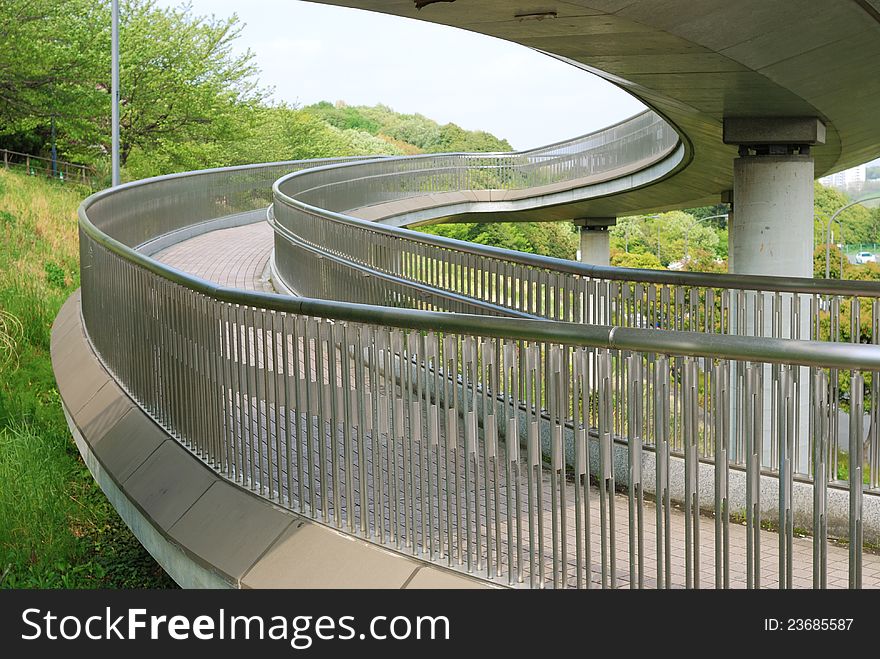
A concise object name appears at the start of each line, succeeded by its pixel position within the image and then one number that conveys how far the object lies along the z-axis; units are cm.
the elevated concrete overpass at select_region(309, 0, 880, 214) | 757
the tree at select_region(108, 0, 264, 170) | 3819
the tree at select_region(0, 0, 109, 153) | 3438
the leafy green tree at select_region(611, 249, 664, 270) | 7638
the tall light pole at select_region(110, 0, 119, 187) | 2767
